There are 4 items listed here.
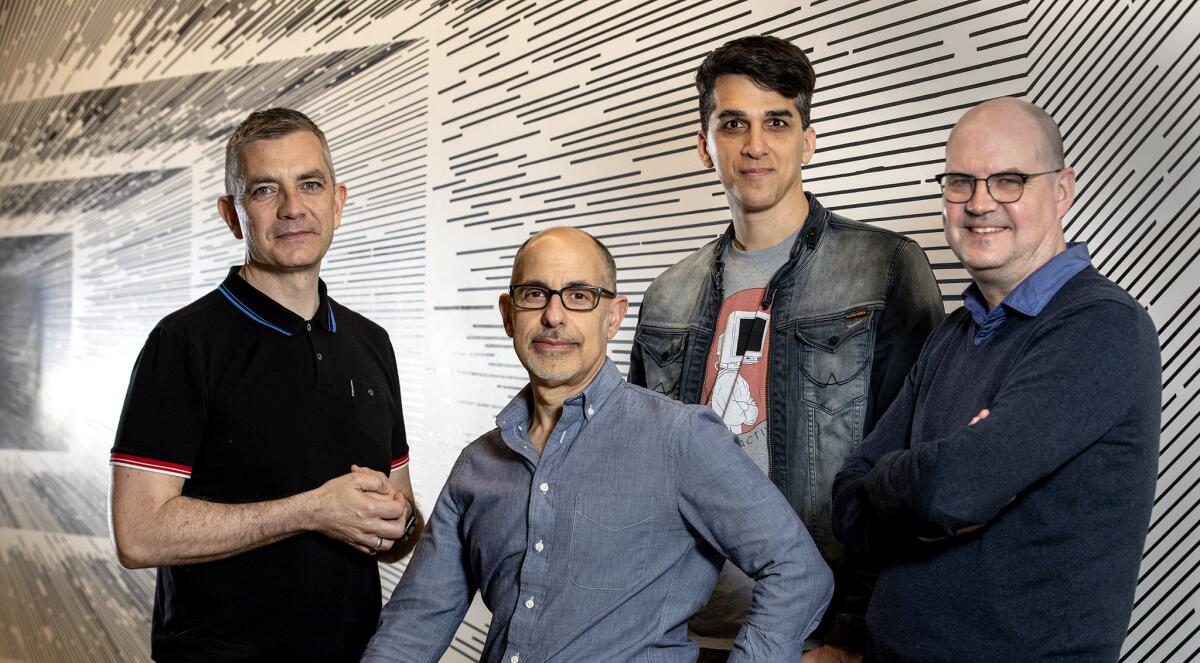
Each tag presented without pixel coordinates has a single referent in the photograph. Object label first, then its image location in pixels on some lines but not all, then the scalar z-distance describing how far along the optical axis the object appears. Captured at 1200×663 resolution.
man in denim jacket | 2.04
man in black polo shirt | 2.06
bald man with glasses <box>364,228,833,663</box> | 1.67
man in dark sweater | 1.43
